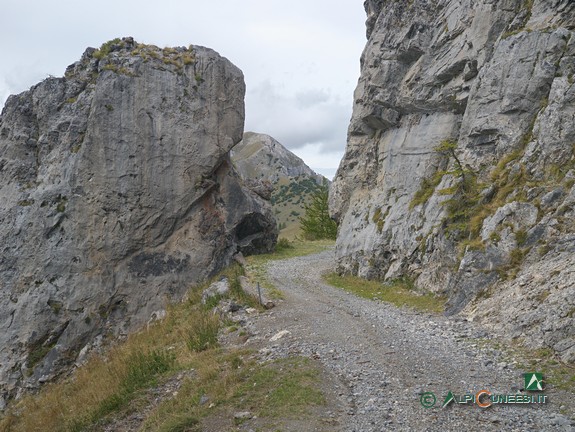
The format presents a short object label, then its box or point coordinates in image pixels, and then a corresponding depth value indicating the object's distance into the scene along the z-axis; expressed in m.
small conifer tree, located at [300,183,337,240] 58.75
